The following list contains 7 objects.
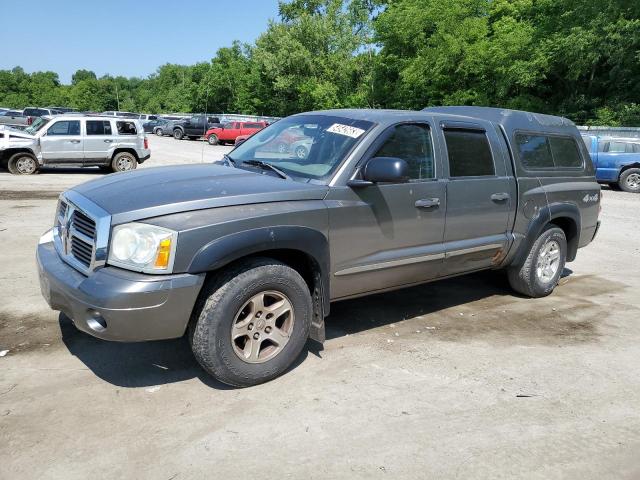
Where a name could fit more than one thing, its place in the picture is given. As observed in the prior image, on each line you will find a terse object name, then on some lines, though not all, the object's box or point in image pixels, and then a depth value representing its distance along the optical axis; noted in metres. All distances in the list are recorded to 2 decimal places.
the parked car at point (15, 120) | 29.09
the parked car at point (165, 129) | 42.53
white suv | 15.70
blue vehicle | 17.45
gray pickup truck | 3.21
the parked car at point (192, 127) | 40.22
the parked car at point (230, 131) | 35.88
